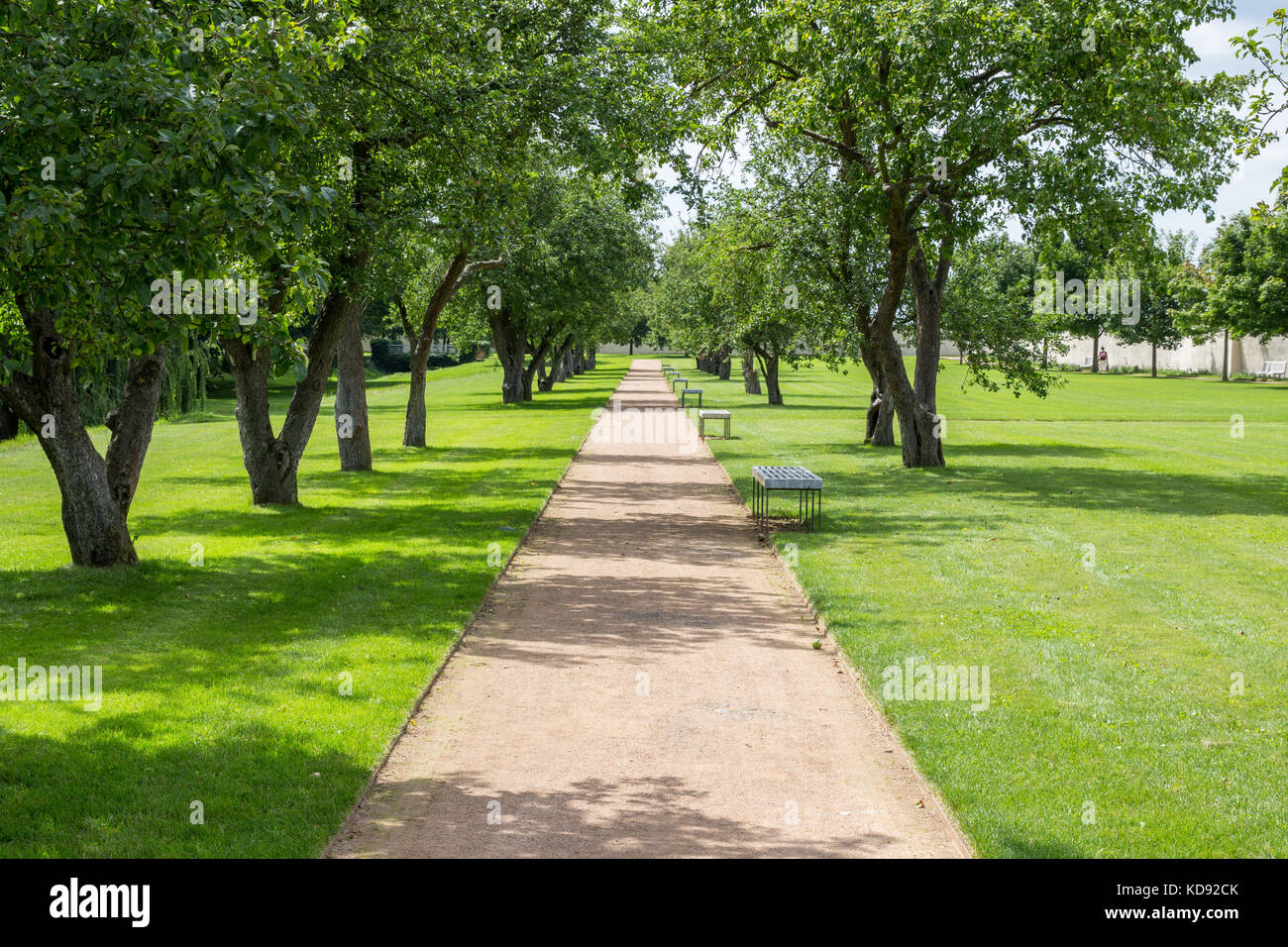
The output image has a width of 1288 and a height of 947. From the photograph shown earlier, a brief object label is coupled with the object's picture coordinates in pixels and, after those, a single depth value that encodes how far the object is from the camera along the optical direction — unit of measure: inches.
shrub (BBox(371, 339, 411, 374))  3289.9
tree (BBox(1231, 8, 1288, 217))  364.8
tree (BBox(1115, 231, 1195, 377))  2952.8
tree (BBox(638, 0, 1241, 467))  666.2
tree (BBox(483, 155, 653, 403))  1135.6
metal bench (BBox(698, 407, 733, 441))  1101.1
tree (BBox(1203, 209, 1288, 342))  1814.7
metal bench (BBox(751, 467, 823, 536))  564.7
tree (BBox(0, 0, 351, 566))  253.9
